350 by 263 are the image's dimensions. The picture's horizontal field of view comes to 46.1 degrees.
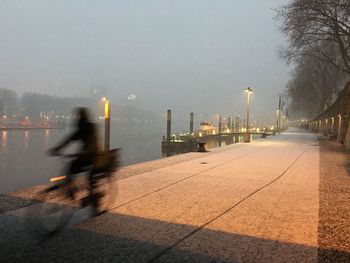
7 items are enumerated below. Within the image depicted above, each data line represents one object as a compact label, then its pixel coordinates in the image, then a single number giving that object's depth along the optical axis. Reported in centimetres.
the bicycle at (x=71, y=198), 610
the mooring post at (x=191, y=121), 6996
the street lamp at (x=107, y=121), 2413
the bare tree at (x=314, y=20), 2602
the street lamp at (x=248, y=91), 4022
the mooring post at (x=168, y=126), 5319
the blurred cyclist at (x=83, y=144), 666
